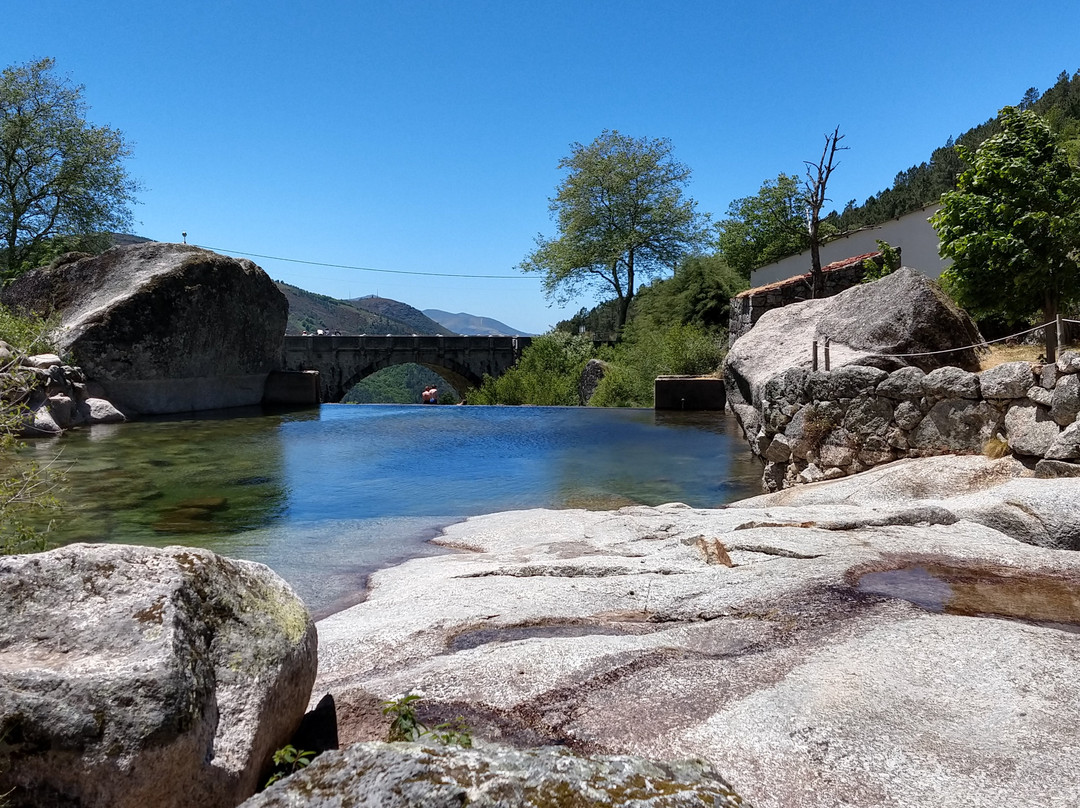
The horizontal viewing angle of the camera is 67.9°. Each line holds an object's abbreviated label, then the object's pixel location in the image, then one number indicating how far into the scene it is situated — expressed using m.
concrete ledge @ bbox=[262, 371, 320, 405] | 24.72
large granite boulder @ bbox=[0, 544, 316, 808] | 2.13
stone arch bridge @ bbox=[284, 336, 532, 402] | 36.62
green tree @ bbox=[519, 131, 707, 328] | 40.00
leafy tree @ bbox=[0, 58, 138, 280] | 28.75
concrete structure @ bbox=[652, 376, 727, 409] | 20.88
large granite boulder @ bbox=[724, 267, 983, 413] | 10.69
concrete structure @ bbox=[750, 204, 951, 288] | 22.58
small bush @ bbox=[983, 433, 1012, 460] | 8.04
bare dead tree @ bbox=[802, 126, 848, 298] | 22.48
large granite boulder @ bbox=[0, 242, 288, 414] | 19.52
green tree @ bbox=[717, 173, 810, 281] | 41.00
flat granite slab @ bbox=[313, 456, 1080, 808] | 2.71
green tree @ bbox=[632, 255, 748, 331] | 30.94
